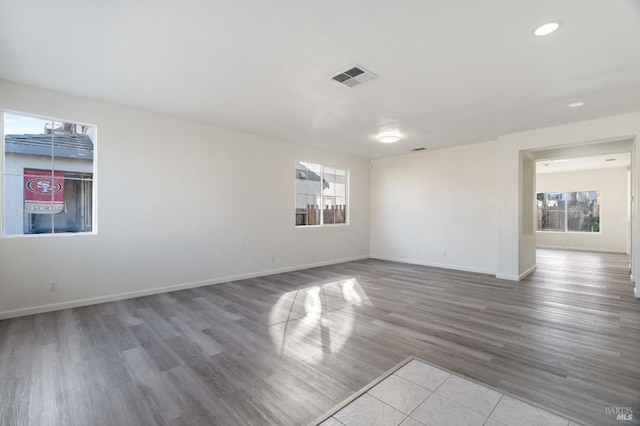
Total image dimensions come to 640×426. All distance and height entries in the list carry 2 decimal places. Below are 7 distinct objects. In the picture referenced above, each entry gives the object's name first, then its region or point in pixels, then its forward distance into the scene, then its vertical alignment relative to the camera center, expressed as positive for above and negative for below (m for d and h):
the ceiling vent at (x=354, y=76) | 3.03 +1.49
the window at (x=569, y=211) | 9.78 +0.04
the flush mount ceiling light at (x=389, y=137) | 5.46 +1.44
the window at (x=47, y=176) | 3.51 +0.47
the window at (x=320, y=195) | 6.55 +0.43
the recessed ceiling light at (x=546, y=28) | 2.27 +1.48
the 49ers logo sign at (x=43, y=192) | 3.61 +0.27
